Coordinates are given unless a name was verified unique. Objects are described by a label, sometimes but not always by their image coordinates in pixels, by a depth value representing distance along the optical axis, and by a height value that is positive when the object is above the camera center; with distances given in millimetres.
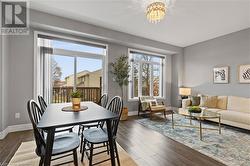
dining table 1288 -405
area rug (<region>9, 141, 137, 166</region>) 1942 -1151
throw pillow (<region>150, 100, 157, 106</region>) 4765 -696
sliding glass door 3561 +433
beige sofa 3302 -774
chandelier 2305 +1281
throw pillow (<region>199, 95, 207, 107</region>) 4434 -587
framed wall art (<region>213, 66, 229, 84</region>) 4395 +286
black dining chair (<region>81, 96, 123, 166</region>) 1730 -716
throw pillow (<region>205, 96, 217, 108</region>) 4250 -602
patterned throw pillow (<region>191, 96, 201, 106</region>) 4578 -585
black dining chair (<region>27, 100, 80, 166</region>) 1341 -696
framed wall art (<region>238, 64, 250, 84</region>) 3855 +275
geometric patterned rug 2133 -1181
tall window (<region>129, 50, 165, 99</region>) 5254 +372
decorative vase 2091 -312
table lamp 5214 -350
